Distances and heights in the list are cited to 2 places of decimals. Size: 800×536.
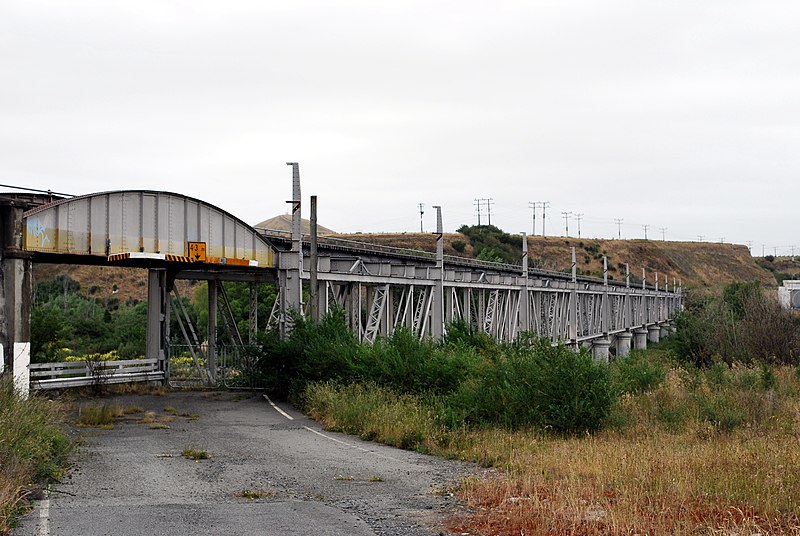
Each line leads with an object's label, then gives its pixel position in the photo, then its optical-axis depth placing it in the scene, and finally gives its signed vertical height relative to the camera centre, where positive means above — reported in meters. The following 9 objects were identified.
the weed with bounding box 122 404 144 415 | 23.28 -3.91
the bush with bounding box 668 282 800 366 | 38.38 -3.36
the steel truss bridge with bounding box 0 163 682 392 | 22.23 +0.20
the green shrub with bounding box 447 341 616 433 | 18.22 -2.84
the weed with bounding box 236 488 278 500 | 11.99 -3.24
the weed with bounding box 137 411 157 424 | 21.31 -3.84
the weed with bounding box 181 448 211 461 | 15.44 -3.43
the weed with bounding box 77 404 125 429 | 20.61 -3.73
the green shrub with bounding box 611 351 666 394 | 24.88 -3.32
